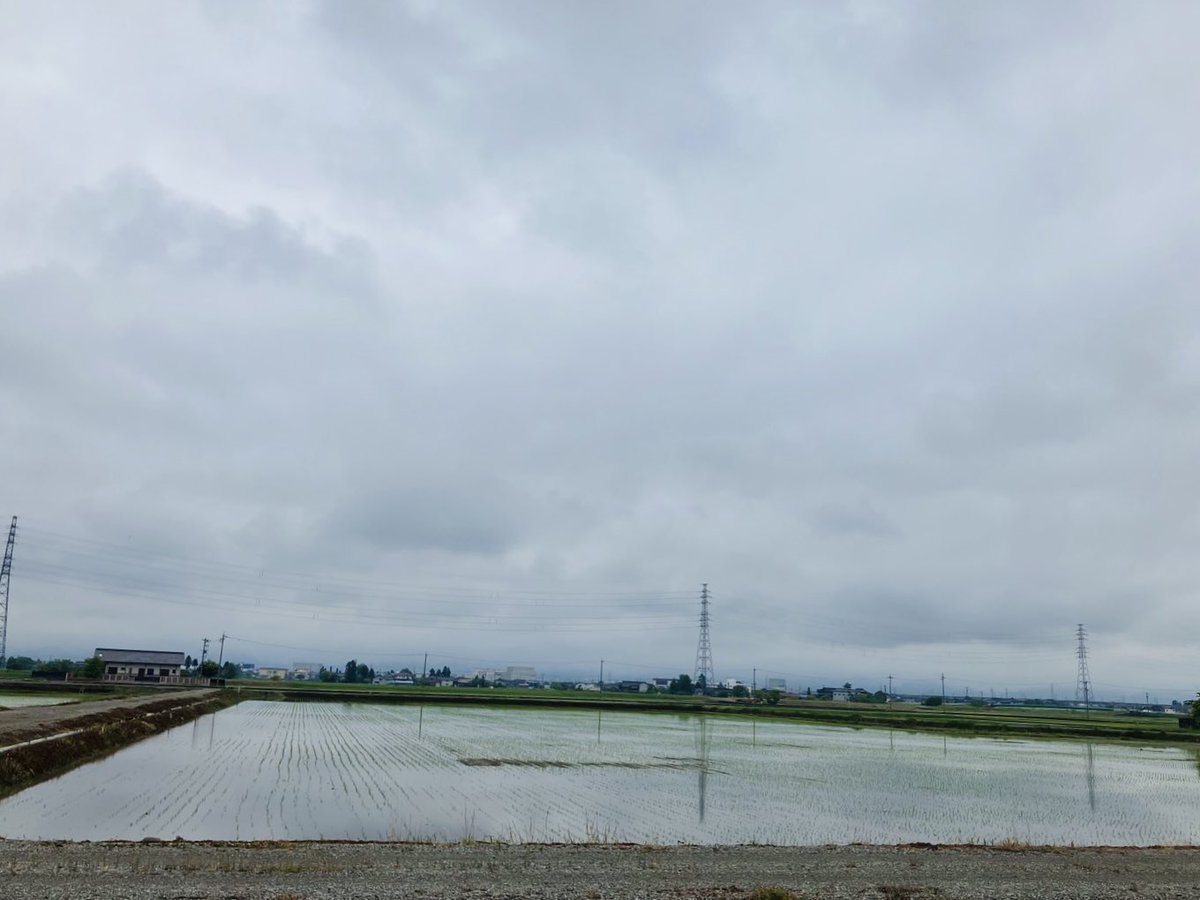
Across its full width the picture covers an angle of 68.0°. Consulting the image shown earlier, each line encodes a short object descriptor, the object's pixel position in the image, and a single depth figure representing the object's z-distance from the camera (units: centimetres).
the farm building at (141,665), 11319
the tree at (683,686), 19025
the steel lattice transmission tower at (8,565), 8706
